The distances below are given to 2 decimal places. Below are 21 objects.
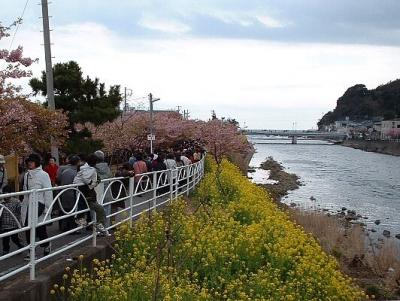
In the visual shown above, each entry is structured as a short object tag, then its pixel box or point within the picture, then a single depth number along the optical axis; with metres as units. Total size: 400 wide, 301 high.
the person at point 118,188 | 8.57
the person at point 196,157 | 21.75
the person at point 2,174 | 7.95
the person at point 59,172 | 9.51
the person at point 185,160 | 18.23
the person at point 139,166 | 13.01
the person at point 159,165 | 13.70
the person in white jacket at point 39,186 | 5.89
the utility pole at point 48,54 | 14.93
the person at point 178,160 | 17.97
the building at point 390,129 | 116.94
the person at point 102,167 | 8.85
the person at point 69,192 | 6.90
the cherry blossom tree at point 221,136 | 38.22
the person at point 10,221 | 5.75
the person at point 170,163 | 15.23
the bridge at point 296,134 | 114.82
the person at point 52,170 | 10.58
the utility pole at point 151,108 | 26.54
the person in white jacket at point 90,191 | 6.73
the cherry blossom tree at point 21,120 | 11.38
